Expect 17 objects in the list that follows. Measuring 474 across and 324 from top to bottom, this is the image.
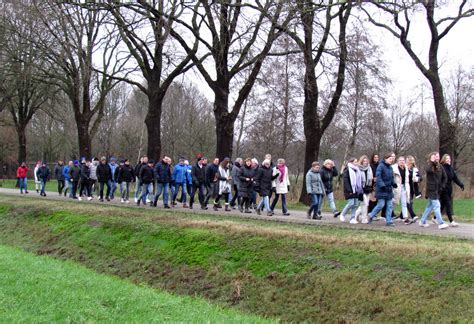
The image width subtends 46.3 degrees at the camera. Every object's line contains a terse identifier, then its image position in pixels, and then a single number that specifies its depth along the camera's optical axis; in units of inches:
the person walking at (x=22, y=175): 1230.6
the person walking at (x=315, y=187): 637.3
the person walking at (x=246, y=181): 723.4
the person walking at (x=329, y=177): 657.0
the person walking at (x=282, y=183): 708.0
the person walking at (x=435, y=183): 543.2
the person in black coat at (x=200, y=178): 780.6
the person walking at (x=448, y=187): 568.7
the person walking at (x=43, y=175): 1129.6
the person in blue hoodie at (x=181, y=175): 795.4
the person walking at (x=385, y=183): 567.5
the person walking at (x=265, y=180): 695.7
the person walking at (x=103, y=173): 936.9
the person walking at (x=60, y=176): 1146.7
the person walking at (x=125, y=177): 910.4
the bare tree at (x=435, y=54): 748.0
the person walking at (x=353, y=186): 593.3
